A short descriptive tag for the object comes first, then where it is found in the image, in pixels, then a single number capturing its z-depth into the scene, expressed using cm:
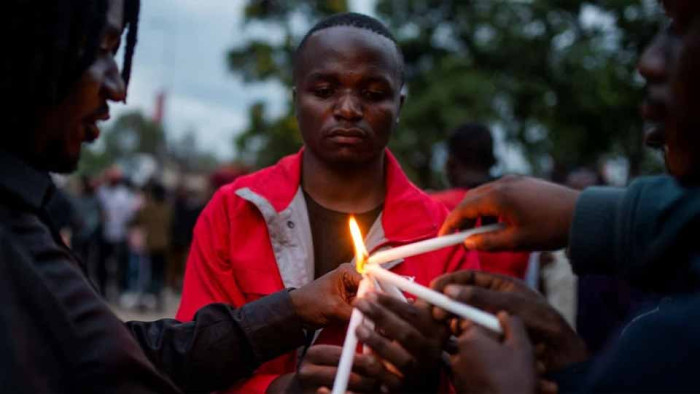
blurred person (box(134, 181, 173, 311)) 1242
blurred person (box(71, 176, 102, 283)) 1198
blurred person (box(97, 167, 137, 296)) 1273
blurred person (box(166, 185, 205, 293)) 1298
